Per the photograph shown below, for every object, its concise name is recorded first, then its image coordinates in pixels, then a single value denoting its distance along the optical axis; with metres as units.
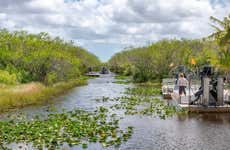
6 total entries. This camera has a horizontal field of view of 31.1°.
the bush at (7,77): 42.28
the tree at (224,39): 32.97
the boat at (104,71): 133.25
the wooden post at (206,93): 28.14
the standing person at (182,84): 33.78
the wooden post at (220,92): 28.45
